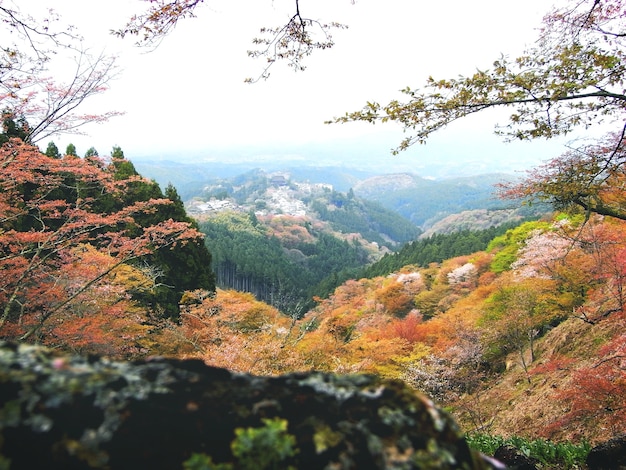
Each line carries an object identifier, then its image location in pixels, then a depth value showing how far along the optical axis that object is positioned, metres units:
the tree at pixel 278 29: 3.30
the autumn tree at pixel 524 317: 14.95
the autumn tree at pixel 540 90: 4.04
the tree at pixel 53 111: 7.01
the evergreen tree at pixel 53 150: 23.86
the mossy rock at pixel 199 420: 1.14
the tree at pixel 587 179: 4.71
